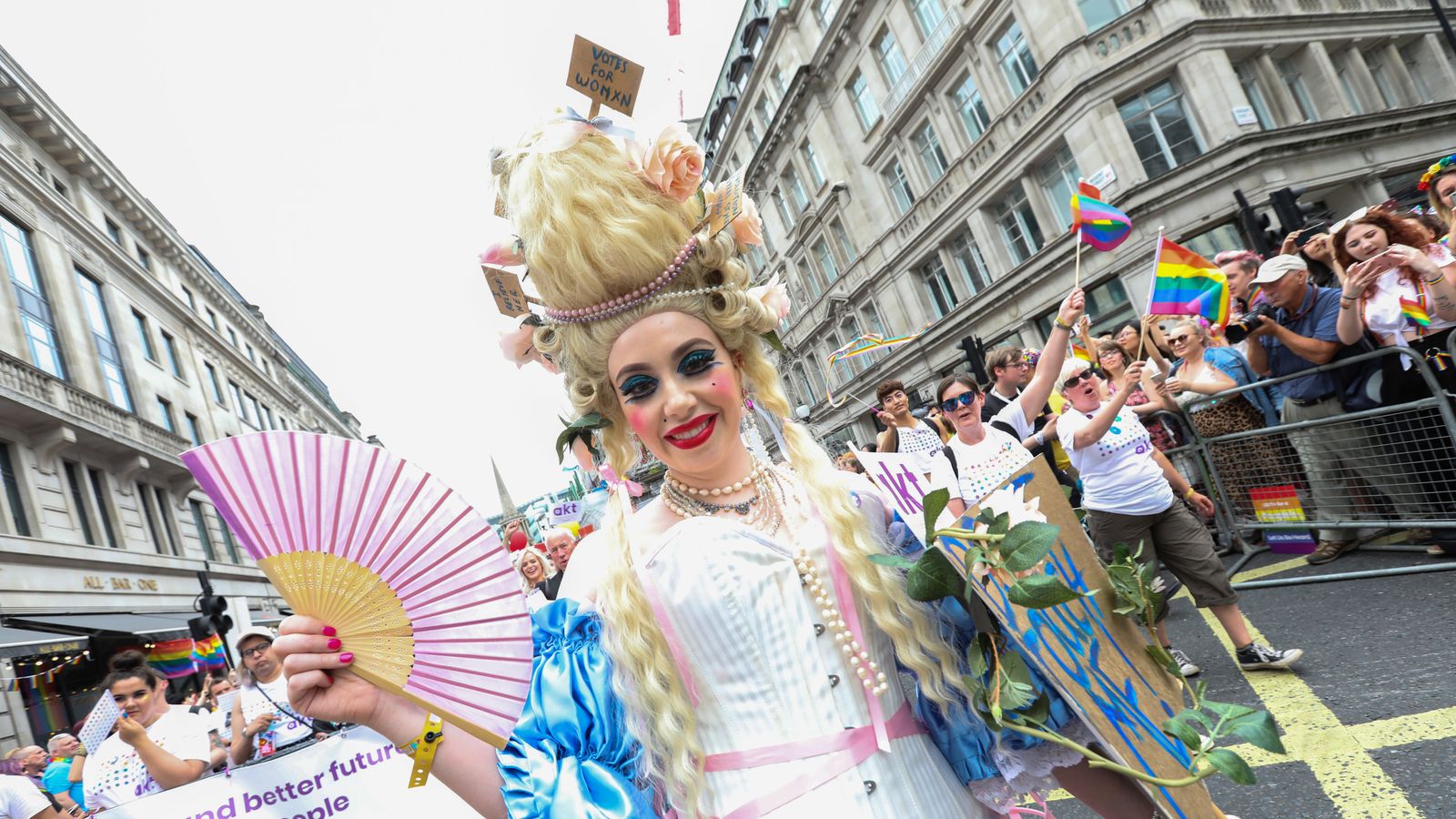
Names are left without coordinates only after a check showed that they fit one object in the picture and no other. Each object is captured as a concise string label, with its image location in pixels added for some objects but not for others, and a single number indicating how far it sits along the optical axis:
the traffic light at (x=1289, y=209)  8.91
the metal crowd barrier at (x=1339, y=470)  4.42
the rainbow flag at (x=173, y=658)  16.30
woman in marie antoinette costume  1.45
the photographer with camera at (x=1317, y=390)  4.80
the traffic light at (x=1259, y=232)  8.73
